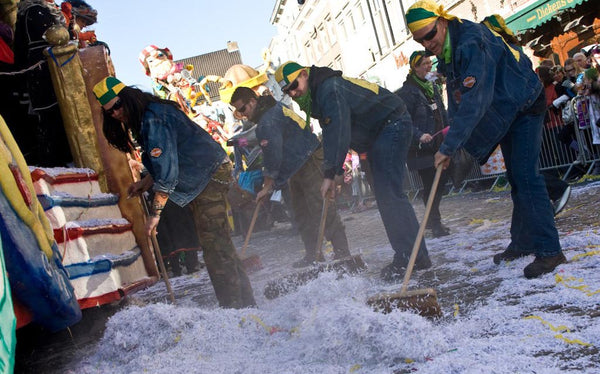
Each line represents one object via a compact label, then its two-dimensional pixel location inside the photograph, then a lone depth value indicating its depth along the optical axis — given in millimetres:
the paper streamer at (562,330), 2200
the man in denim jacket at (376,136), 4324
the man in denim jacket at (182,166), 3713
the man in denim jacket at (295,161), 5727
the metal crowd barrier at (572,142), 8211
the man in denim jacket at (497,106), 3387
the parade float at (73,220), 1626
